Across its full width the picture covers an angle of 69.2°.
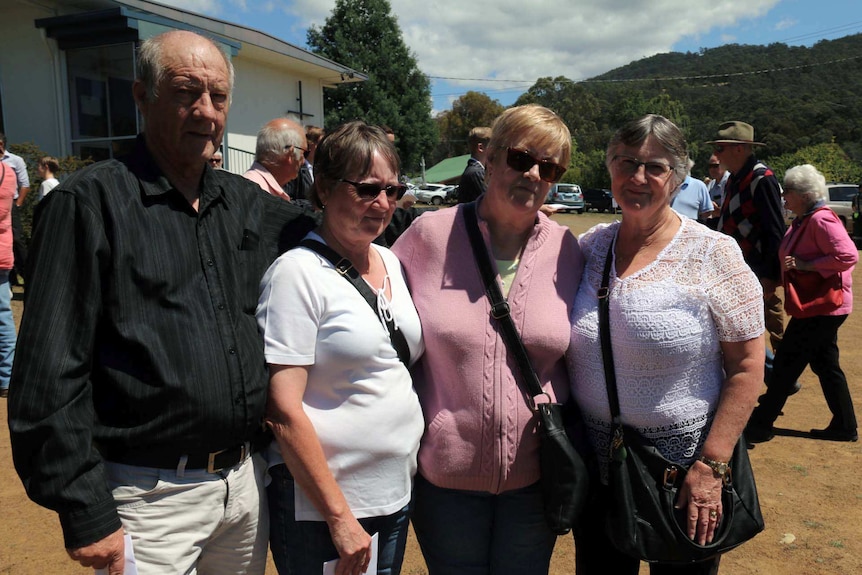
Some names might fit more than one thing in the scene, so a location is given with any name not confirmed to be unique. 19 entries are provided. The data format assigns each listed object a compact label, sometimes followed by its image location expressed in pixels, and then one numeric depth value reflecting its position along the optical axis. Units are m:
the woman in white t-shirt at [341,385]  1.81
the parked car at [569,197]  33.53
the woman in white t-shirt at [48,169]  9.96
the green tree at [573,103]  65.69
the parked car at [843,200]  19.72
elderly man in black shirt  1.53
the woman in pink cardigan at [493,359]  2.12
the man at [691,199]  6.57
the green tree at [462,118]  61.84
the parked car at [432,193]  40.91
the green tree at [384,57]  30.25
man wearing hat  5.21
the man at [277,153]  4.48
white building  12.56
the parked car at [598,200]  35.16
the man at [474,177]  6.27
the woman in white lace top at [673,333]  2.12
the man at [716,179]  9.55
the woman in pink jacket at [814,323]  5.01
